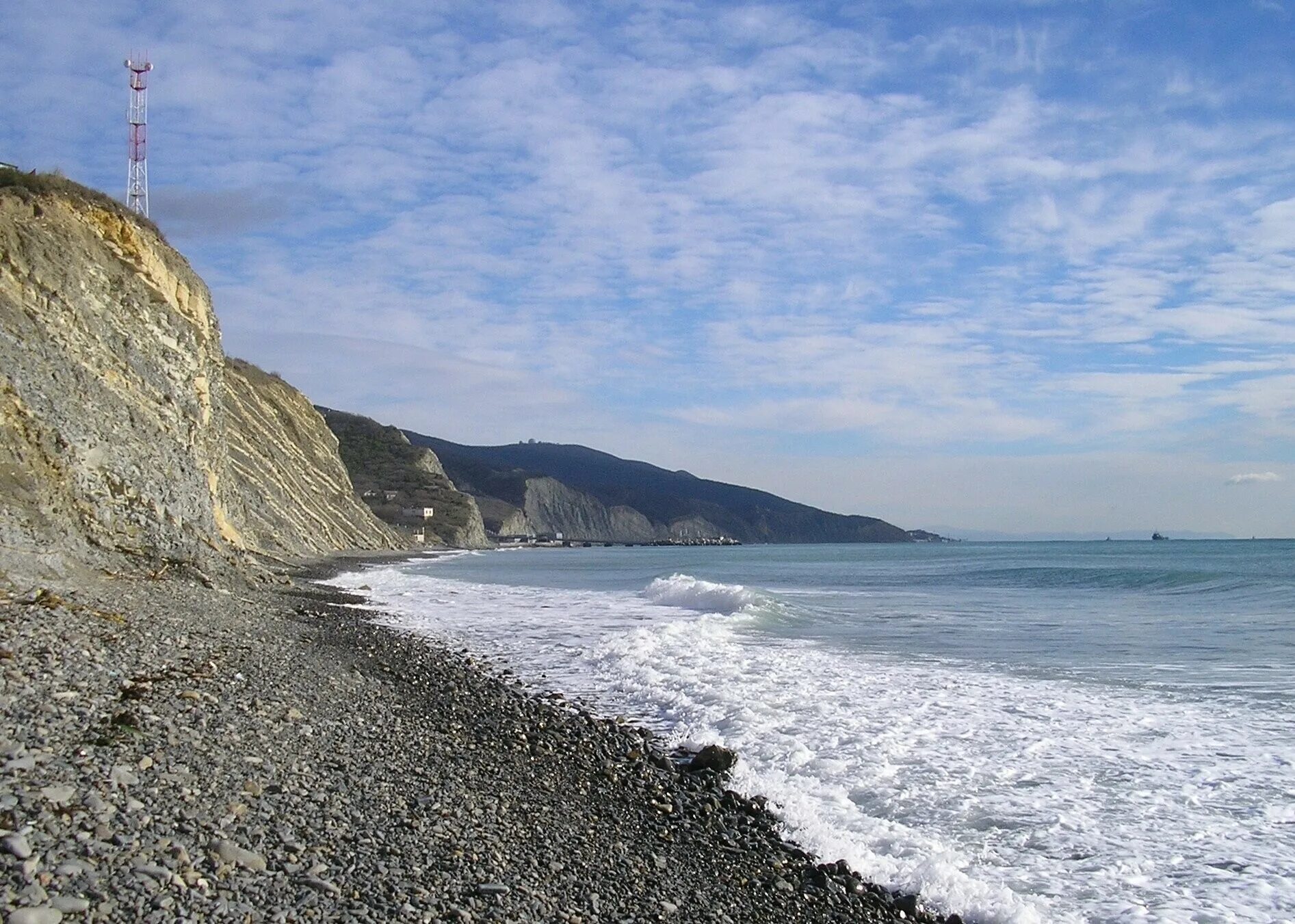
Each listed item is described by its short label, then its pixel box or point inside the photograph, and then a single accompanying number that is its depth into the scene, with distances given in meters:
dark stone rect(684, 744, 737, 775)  7.79
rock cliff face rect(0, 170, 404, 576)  14.34
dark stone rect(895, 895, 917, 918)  5.29
